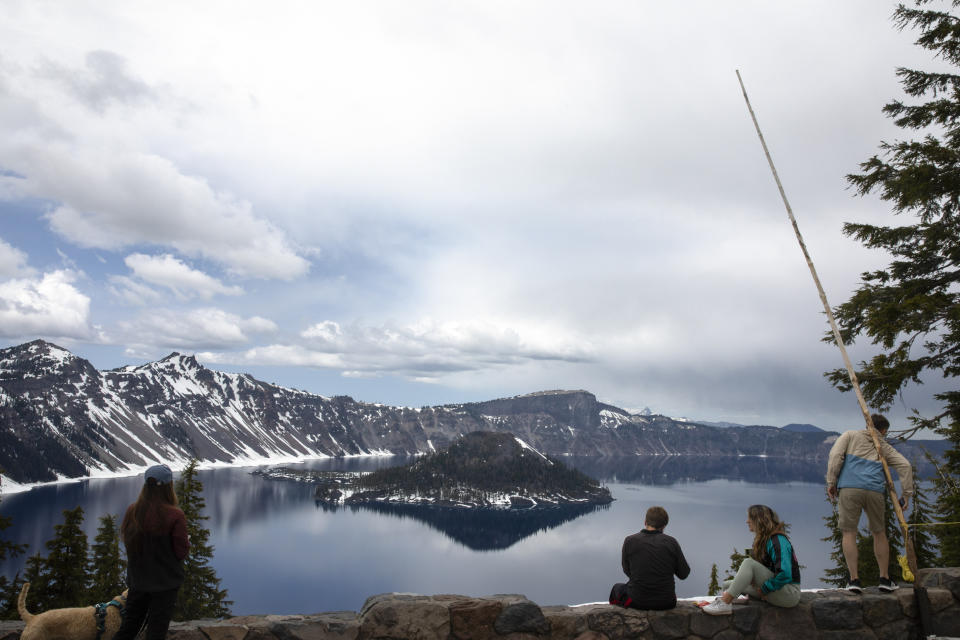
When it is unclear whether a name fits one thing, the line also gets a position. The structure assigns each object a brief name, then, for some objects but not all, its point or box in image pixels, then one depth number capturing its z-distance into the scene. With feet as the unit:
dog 18.47
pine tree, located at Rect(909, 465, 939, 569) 67.73
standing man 23.84
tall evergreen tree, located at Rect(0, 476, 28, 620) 73.56
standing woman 18.92
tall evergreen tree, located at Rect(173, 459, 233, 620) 83.76
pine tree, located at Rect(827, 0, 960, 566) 34.50
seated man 21.33
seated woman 21.36
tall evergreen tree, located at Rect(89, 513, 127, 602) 85.51
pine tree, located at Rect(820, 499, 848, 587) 82.38
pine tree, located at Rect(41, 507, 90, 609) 77.05
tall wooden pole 22.36
